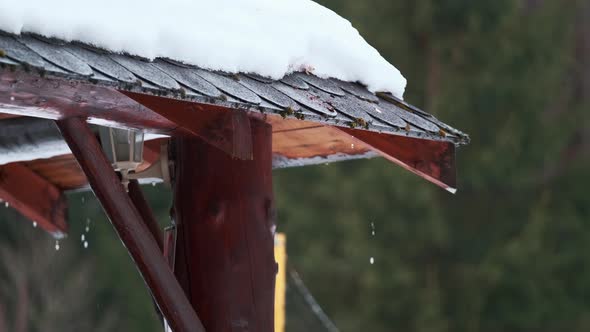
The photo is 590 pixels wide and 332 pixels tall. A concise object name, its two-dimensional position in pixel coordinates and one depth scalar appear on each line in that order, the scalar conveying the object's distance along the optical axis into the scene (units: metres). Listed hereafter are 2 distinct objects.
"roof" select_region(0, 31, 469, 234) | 4.38
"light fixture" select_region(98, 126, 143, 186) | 6.12
